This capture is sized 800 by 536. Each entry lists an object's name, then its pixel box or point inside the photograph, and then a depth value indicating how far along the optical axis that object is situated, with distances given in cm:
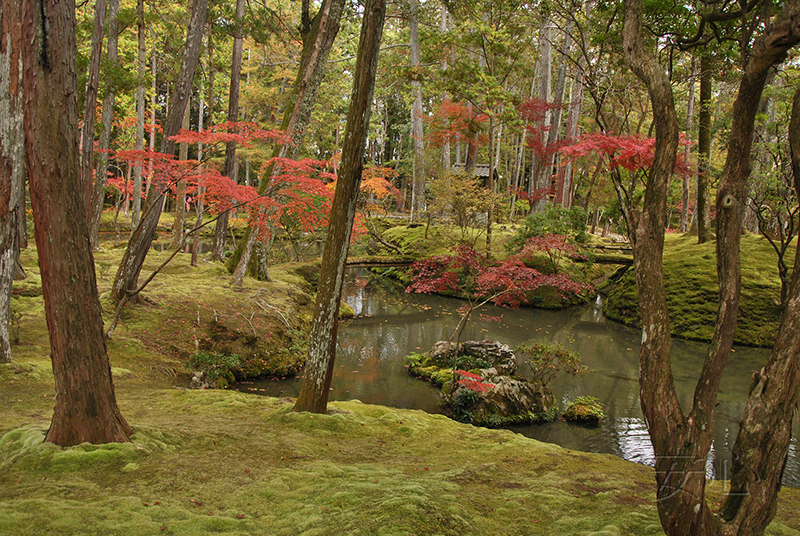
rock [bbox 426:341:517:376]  864
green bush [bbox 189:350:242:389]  750
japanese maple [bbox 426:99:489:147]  1703
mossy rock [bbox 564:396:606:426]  713
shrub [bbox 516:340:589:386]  795
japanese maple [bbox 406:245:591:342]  1002
